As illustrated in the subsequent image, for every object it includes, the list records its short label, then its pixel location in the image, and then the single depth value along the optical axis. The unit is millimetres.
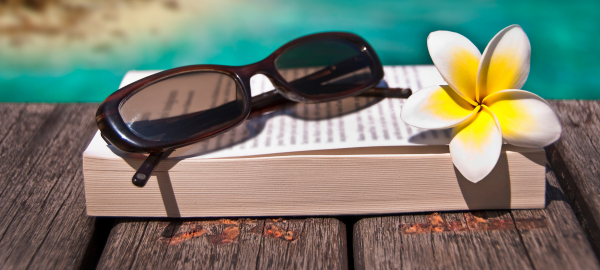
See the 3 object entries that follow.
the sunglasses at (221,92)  447
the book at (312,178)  430
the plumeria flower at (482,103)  392
